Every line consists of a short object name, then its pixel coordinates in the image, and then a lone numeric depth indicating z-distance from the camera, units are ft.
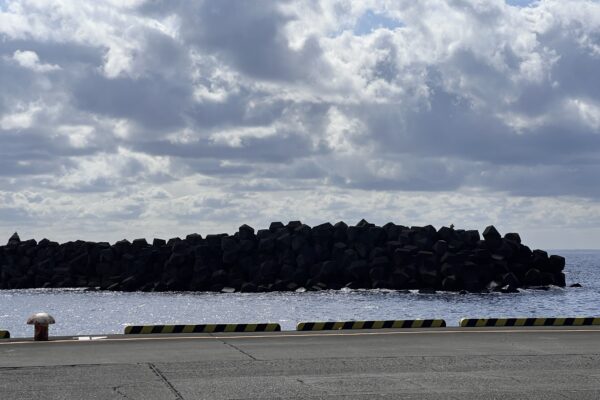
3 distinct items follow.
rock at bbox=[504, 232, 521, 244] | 308.40
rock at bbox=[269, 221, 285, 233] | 307.37
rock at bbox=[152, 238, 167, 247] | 319.47
